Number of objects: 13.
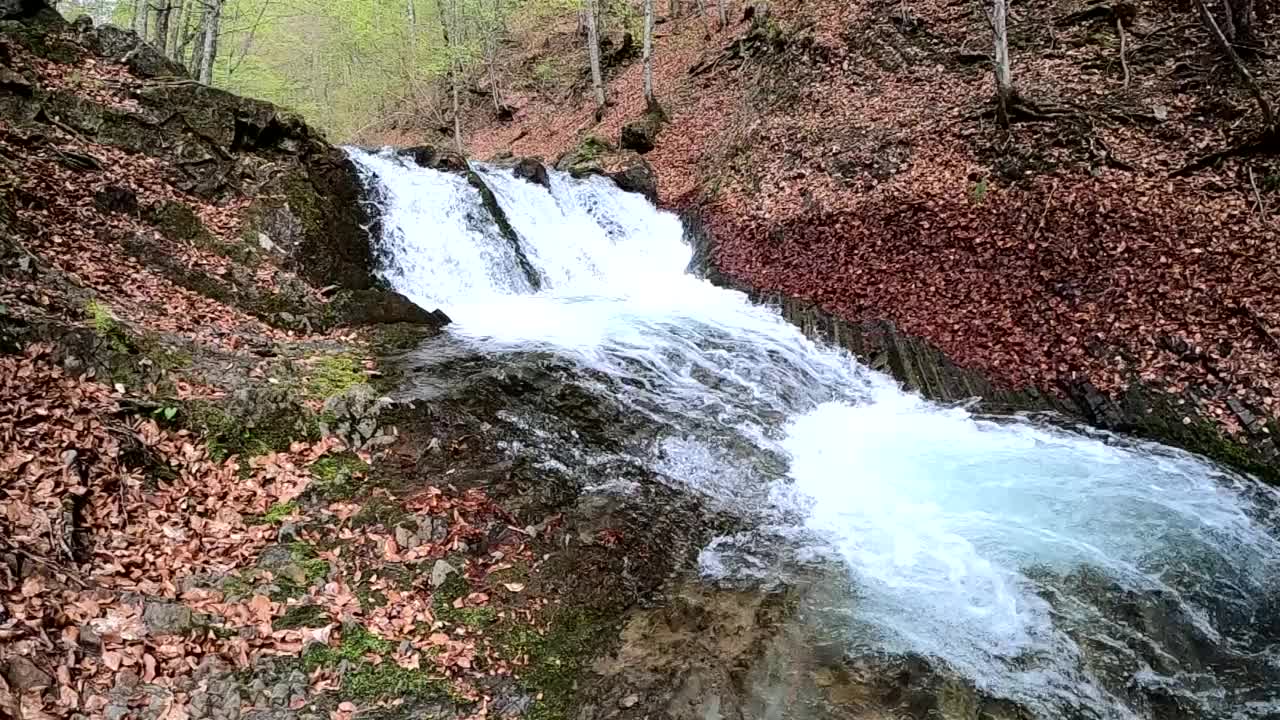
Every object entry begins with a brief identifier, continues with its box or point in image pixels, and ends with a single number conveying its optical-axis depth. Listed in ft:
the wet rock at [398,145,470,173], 46.50
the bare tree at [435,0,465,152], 78.64
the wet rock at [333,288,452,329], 31.24
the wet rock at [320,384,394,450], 21.38
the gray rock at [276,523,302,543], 17.22
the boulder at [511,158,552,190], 49.65
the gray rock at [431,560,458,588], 16.98
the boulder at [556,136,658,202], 54.44
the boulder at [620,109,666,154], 61.26
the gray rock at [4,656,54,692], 11.02
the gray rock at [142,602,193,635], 13.66
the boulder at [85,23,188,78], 35.24
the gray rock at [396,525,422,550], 17.92
